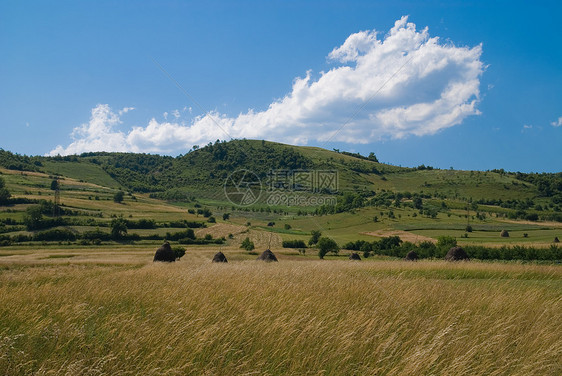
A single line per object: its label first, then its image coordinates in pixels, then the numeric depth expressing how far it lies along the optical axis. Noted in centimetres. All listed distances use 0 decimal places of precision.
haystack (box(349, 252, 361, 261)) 5223
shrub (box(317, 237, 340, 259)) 6900
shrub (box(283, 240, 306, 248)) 8406
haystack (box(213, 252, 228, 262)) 3664
